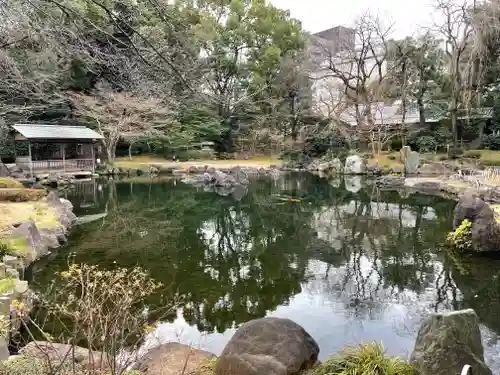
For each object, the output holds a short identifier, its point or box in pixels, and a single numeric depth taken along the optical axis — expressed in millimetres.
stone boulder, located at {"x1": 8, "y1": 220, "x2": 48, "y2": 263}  6945
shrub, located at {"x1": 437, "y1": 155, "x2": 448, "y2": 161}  22467
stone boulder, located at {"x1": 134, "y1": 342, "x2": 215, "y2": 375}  3621
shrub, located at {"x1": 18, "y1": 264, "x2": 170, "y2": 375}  2369
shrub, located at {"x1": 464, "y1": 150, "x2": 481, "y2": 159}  21094
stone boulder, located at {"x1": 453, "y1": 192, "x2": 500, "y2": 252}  7535
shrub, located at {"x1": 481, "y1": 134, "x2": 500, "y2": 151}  22625
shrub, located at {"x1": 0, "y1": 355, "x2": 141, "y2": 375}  2635
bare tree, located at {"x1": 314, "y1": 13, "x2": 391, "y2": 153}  24922
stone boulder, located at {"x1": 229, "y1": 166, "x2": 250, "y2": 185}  19922
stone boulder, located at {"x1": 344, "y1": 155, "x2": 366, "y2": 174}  23281
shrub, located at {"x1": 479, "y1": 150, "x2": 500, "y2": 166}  19417
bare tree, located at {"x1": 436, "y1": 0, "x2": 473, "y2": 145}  19888
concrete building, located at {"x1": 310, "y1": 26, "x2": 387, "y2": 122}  25891
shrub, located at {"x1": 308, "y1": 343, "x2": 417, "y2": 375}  3288
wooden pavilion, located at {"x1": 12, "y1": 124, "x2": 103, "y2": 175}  20594
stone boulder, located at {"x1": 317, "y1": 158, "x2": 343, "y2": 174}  24875
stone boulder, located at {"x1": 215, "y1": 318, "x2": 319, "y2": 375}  3297
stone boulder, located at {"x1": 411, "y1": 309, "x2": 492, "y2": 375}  3068
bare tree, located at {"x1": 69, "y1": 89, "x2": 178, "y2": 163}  23078
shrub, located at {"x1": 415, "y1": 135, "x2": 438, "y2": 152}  25089
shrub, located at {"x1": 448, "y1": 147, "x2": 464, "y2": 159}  21989
